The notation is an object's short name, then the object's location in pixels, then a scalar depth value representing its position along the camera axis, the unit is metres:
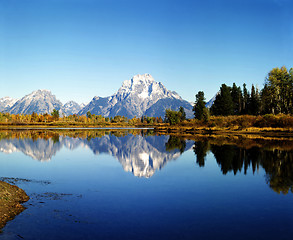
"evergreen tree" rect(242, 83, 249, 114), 137.93
